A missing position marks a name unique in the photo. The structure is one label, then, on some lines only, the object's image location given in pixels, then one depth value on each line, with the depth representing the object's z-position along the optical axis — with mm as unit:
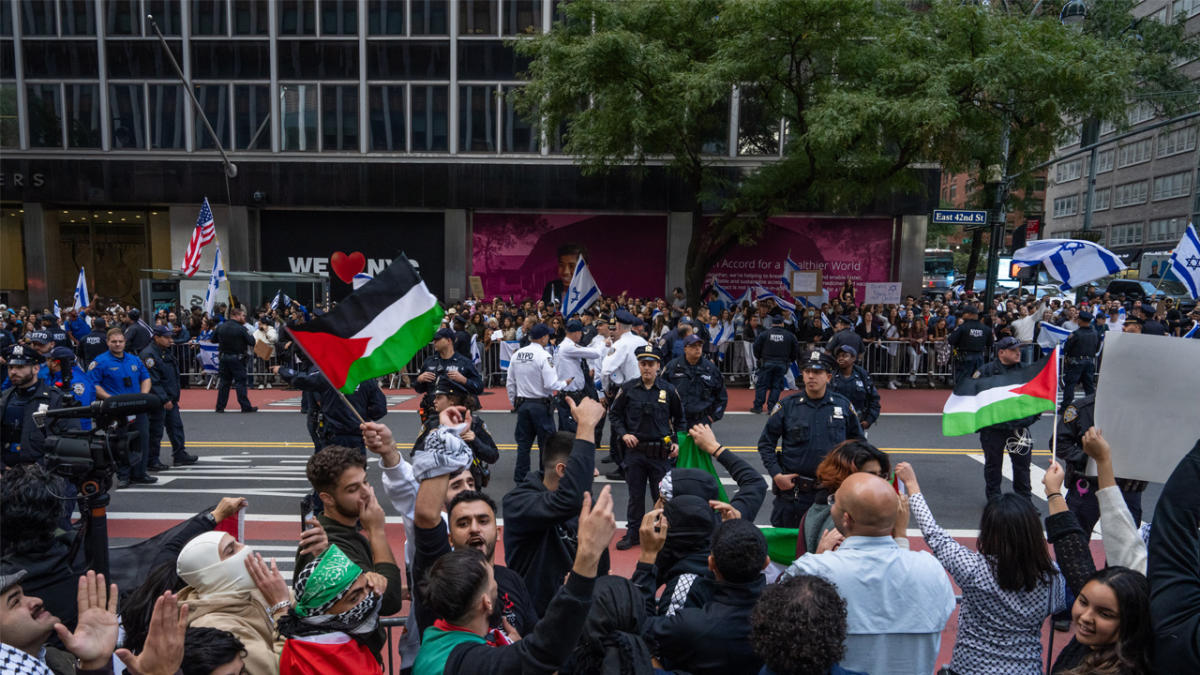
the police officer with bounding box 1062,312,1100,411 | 12906
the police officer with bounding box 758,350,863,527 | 6055
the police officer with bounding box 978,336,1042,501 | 7523
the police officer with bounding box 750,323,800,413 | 12812
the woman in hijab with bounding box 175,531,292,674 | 2902
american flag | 18859
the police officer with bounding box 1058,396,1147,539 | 6035
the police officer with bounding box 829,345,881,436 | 7398
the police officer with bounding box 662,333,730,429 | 8281
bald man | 3023
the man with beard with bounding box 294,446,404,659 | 3322
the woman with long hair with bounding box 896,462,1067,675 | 3209
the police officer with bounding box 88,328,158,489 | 8805
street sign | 15562
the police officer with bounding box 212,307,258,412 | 12734
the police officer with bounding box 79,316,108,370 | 9883
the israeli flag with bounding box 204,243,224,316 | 17234
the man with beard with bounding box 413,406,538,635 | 3326
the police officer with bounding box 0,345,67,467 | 6977
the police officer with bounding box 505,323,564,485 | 8539
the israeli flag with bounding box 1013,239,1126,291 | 12180
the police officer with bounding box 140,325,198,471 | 9641
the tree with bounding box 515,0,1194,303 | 15367
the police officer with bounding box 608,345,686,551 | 7125
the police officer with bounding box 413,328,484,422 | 8000
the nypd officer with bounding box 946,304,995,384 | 13688
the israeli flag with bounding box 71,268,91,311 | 18234
